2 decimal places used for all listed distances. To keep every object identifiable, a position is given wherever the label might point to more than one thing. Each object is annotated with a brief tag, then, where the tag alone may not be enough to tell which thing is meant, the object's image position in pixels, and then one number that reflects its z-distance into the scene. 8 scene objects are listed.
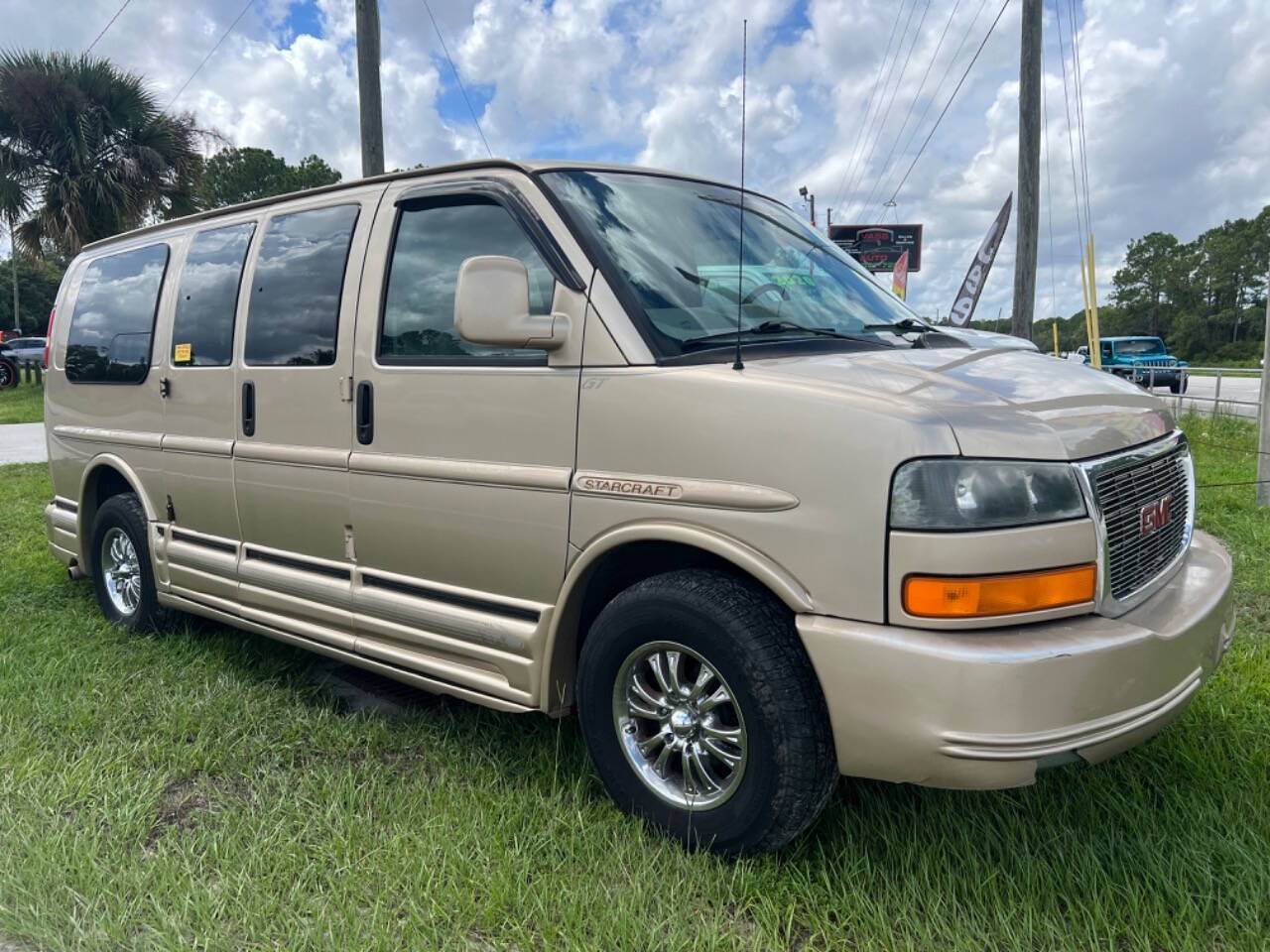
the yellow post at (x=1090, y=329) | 9.84
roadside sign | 22.50
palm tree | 17.48
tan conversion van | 2.28
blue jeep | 25.59
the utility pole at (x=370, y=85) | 8.88
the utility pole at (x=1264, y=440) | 6.83
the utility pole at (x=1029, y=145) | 12.13
